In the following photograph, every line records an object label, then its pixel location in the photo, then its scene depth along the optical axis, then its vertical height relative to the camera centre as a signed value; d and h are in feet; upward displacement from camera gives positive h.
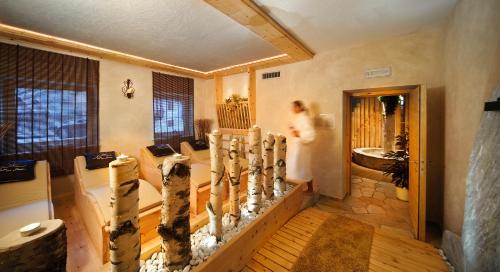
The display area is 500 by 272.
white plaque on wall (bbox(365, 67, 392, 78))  10.33 +3.43
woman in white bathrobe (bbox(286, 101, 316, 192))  11.29 -0.82
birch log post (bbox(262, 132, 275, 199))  8.44 -1.48
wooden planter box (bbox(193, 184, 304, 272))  5.11 -3.60
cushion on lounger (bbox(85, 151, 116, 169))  11.08 -1.67
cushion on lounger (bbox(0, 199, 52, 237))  6.53 -3.22
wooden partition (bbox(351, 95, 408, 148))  25.11 +1.32
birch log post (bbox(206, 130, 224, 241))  6.01 -1.71
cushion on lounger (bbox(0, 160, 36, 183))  8.83 -1.87
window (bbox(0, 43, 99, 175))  9.99 +1.66
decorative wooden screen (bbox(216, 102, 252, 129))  16.88 +1.65
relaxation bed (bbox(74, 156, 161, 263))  6.47 -3.05
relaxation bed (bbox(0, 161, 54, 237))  6.86 -3.09
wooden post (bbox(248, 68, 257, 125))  16.08 +3.30
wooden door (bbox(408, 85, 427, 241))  7.87 -1.31
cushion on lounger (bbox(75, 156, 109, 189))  9.92 -2.42
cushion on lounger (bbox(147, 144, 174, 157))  14.12 -1.36
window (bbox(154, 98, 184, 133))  16.46 +1.57
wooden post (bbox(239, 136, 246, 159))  17.48 -1.50
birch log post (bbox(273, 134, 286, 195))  9.14 -1.59
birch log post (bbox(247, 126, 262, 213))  7.79 -1.91
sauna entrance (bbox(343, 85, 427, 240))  8.05 -2.10
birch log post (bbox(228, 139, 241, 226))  6.80 -1.79
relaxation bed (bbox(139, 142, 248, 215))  9.46 -2.57
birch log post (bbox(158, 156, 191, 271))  4.55 -2.03
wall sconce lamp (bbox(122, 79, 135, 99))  14.26 +3.44
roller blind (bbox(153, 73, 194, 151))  16.33 +2.23
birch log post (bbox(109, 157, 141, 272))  3.81 -1.72
